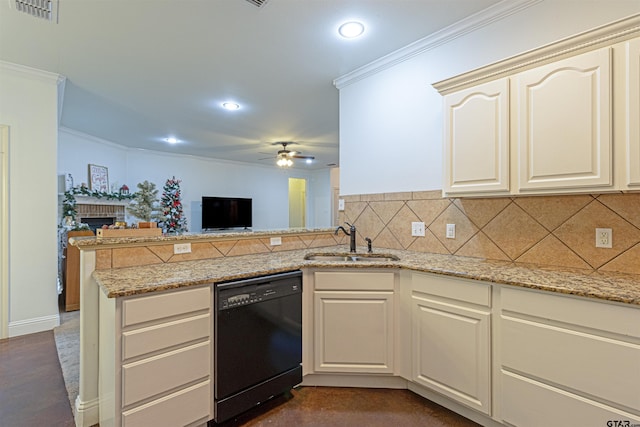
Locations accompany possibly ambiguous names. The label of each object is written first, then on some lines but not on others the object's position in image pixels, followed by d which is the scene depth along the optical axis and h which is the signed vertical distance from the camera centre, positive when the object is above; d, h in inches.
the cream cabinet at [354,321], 82.7 -27.4
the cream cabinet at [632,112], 57.3 +19.6
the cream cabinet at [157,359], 56.8 -27.4
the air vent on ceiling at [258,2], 78.7 +53.9
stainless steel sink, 99.0 -12.7
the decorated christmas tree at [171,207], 241.1 +7.4
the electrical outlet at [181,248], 86.6 -8.7
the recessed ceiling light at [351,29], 88.9 +54.3
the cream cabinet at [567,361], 50.9 -25.0
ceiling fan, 227.9 +44.0
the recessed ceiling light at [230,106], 153.9 +55.3
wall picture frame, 204.8 +25.1
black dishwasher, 67.5 -28.6
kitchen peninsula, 53.7 -21.1
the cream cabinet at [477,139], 73.9 +19.6
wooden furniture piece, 148.5 -29.5
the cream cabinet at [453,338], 66.8 -27.1
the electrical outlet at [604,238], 68.3 -4.1
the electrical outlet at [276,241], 106.5 -8.1
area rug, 87.8 -45.9
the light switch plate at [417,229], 101.9 -3.6
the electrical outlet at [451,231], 94.0 -3.9
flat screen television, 283.3 +3.8
